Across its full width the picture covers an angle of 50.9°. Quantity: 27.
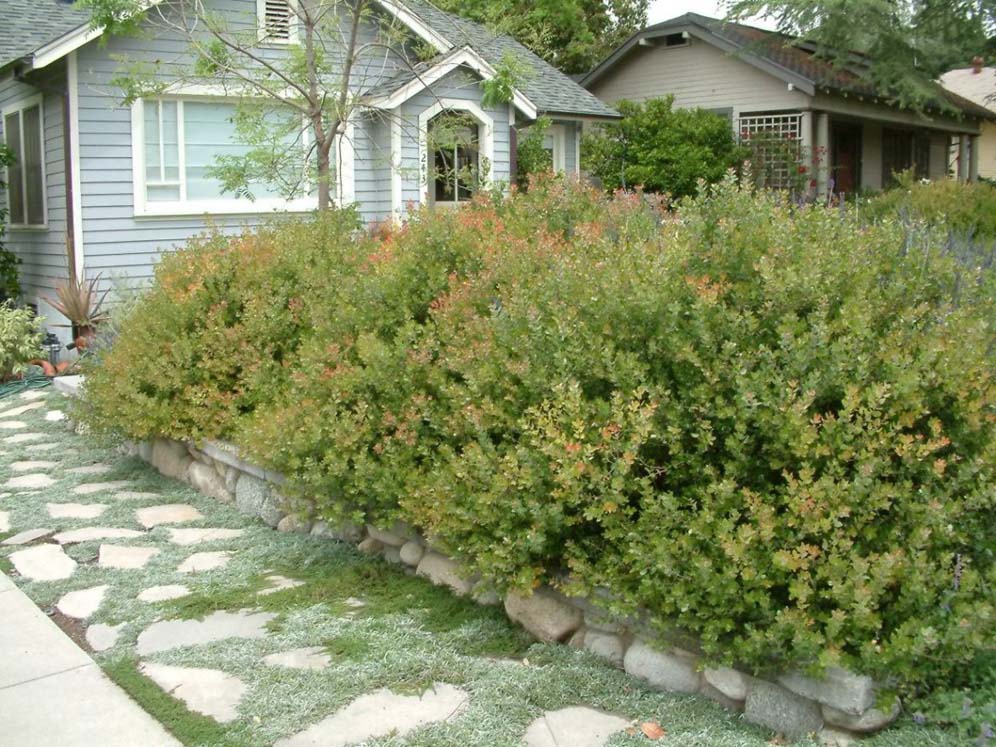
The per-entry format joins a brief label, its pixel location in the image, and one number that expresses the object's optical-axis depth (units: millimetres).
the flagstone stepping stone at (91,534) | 5438
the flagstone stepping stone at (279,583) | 4629
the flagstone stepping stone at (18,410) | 8844
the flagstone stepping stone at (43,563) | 4941
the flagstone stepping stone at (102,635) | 4113
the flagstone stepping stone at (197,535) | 5438
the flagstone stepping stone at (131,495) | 6267
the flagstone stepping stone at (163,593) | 4594
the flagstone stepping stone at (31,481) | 6559
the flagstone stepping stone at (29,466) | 7004
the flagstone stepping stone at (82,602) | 4481
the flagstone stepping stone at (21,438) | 7832
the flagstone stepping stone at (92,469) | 6918
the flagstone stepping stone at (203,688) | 3529
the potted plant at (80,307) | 11305
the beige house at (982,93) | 36156
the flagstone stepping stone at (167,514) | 5785
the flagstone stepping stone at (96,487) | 6426
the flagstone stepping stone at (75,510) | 5883
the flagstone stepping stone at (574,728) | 3283
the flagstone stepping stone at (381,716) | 3320
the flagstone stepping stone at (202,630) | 4090
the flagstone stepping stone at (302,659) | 3854
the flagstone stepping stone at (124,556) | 5035
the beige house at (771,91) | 20109
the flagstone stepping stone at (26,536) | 5445
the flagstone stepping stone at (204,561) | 4980
